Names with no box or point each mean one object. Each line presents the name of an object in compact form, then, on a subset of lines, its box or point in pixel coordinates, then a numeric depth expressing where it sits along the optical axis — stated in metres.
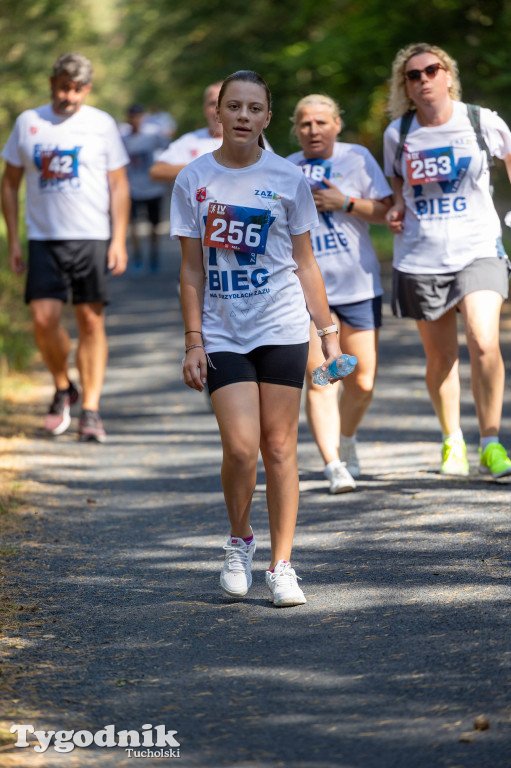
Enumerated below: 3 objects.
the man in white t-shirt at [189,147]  16.14
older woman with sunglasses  12.84
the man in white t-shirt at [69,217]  16.53
